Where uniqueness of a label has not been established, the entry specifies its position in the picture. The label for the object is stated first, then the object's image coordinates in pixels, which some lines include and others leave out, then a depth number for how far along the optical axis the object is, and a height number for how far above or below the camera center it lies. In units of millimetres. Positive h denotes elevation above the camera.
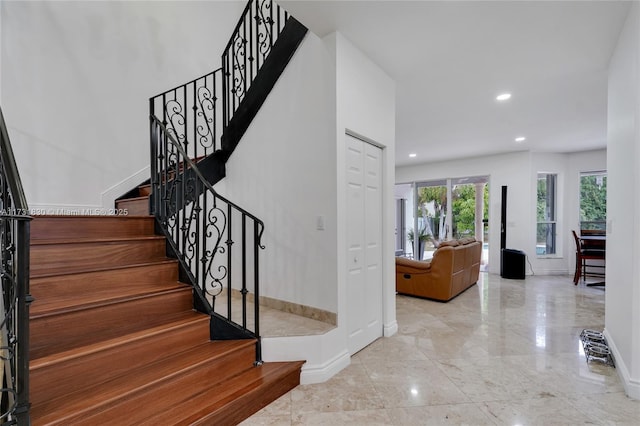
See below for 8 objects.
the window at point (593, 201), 6527 +135
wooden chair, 5642 -864
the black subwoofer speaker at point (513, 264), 6262 -1122
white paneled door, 2730 -313
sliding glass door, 7531 -127
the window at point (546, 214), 6977 -145
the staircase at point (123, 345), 1591 -786
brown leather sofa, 4570 -988
